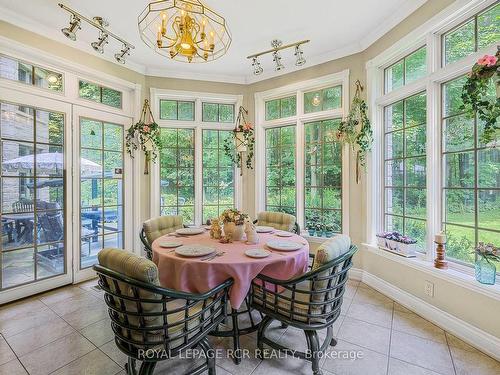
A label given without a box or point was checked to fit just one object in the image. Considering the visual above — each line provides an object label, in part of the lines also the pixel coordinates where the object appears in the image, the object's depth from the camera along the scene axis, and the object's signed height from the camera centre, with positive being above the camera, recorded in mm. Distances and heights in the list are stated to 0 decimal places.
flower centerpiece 2385 -340
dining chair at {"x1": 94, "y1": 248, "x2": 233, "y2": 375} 1310 -665
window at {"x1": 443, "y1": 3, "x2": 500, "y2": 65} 2014 +1313
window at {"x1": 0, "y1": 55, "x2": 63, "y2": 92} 2666 +1303
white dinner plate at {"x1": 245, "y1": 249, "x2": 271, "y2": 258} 1905 -511
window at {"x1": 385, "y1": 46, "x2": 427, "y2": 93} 2646 +1332
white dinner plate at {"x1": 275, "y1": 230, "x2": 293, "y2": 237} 2571 -484
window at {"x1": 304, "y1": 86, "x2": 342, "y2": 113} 3576 +1301
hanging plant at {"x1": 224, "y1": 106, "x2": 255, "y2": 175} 3908 +735
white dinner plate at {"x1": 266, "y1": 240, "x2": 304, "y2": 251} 2074 -496
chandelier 1903 +1182
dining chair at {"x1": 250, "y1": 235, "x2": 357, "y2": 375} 1614 -756
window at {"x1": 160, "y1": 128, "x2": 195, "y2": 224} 4148 +246
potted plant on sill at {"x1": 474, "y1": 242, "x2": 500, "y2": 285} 1921 -600
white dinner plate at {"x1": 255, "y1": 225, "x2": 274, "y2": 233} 2728 -461
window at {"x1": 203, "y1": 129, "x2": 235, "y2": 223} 4309 +218
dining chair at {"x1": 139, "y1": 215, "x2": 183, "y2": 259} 2797 -475
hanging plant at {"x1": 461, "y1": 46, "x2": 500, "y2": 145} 1672 +666
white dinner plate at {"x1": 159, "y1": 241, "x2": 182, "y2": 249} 2163 -495
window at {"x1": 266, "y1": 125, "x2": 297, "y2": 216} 4027 +296
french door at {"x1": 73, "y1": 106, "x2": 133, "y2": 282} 3268 +14
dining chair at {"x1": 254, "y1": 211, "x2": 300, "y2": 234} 3076 -428
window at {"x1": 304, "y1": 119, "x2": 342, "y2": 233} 3607 +194
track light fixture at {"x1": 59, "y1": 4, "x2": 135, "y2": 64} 2359 +1568
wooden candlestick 2309 -660
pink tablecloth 1771 -599
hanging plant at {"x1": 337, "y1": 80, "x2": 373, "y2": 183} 3109 +722
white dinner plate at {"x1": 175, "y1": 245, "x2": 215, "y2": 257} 1893 -493
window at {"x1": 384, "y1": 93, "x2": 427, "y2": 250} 2672 +227
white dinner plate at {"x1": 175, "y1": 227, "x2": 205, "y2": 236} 2621 -466
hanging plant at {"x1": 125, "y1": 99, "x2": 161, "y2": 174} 3703 +769
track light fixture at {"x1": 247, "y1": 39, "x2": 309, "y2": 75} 2903 +1598
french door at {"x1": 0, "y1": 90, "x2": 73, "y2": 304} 2695 -66
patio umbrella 2738 +302
